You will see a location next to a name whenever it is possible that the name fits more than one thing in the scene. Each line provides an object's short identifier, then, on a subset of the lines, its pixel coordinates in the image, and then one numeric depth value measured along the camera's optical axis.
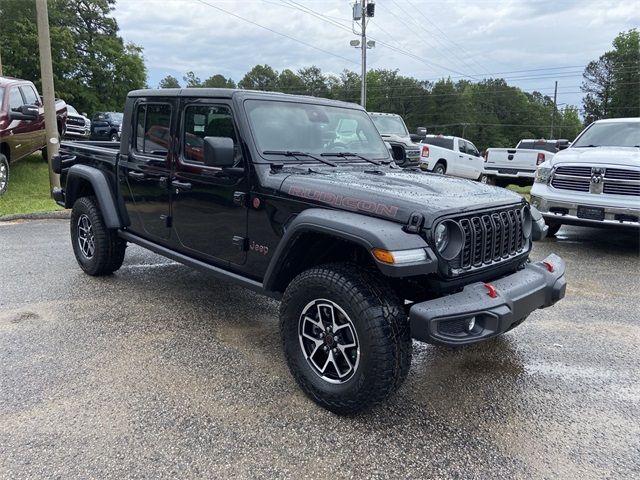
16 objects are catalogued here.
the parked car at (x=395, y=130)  13.66
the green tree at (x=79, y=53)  35.88
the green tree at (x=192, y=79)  68.08
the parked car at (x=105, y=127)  19.34
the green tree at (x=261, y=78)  81.94
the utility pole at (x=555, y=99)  72.03
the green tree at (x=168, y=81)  75.18
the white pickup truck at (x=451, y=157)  15.81
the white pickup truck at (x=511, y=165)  14.00
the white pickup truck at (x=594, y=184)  6.46
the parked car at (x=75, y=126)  15.30
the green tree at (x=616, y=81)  55.62
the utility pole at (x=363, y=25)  24.50
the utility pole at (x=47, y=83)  9.38
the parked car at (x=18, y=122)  9.35
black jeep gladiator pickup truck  2.64
